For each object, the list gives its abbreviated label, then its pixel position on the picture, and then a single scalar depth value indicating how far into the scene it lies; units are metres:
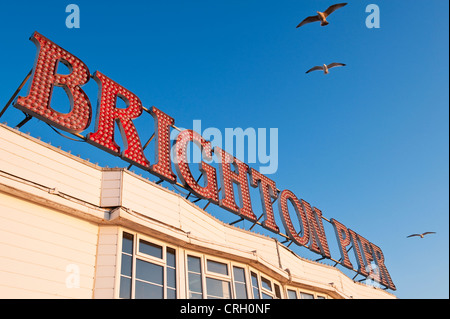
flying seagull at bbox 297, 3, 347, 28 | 16.56
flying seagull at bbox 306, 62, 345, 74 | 19.70
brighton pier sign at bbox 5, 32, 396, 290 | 13.80
